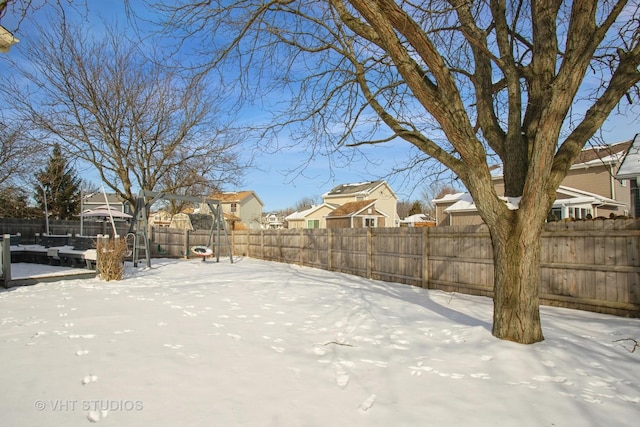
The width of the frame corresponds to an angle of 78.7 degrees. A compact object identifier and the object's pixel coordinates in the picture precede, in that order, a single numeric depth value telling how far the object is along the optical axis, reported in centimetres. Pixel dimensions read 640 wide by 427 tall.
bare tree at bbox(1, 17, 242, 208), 1459
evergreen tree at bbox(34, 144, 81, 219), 2318
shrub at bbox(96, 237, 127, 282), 900
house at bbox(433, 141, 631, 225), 1636
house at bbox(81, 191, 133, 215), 4056
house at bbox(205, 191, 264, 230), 4566
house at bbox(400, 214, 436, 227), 3697
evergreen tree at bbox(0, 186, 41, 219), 1861
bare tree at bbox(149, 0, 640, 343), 413
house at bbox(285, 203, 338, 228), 3653
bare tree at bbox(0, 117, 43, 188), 1449
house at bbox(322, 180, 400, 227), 3397
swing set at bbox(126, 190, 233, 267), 1274
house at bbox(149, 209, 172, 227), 4331
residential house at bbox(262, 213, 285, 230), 5958
